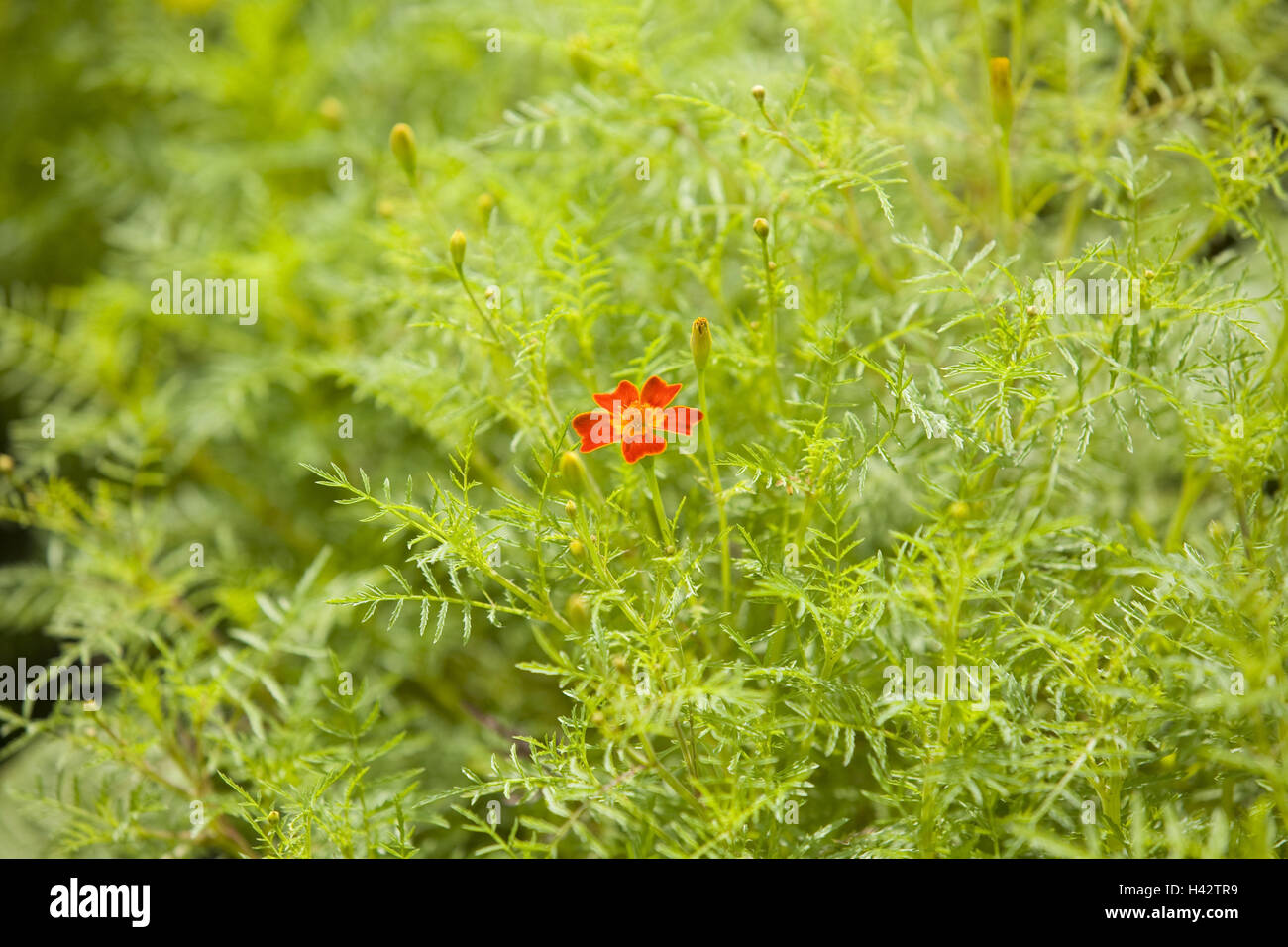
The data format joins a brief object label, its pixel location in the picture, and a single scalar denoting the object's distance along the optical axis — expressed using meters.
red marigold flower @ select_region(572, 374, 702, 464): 0.70
